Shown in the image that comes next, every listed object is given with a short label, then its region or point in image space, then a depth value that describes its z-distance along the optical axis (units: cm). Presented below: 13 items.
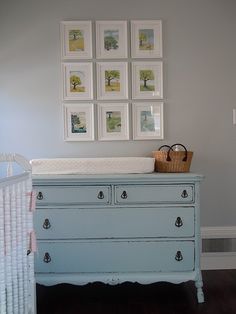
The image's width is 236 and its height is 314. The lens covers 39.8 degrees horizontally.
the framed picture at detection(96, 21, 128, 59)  252
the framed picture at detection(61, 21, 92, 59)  251
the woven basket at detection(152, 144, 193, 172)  222
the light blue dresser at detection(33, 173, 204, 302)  206
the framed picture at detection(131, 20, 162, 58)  252
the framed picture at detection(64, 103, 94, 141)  254
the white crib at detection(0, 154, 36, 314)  127
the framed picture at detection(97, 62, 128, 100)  254
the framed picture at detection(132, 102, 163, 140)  255
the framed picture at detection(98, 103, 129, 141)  254
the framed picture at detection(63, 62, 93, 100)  254
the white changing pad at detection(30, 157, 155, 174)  217
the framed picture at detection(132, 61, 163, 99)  254
